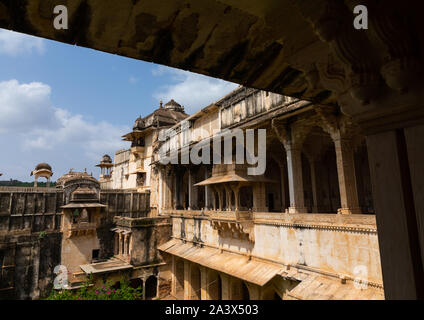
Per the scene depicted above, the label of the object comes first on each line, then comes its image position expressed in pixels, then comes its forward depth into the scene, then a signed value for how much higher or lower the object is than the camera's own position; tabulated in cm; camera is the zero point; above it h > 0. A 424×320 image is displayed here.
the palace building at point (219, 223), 952 -128
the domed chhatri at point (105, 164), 4138 +613
